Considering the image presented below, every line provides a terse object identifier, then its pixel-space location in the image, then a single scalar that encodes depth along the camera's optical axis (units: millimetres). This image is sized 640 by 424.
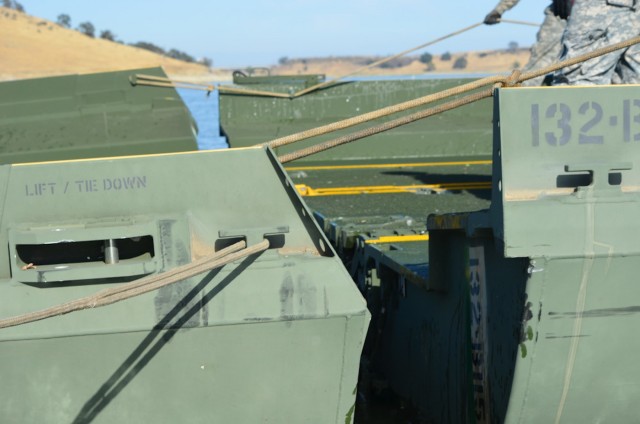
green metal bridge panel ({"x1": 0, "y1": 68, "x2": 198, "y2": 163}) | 8539
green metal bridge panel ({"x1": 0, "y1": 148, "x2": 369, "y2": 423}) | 3170
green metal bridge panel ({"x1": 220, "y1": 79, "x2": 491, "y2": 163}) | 9133
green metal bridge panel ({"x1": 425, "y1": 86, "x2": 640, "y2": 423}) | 3209
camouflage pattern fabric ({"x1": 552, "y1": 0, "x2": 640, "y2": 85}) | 5410
